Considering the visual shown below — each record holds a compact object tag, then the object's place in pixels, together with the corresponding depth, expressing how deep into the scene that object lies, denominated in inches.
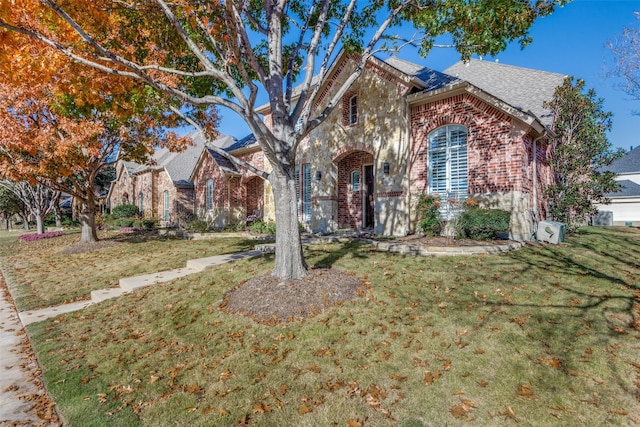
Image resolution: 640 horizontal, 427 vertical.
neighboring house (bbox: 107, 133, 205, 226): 1002.1
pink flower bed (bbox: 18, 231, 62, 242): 803.1
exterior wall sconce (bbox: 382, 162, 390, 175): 488.5
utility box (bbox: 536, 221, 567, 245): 373.7
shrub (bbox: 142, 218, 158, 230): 952.5
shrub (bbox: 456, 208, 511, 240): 367.2
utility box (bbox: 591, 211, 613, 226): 754.6
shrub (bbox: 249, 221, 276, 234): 636.1
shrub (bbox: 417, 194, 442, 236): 430.8
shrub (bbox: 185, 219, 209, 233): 788.5
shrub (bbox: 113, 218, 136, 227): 1035.4
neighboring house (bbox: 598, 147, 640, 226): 1051.3
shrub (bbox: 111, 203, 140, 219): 1139.9
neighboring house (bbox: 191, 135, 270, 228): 807.1
